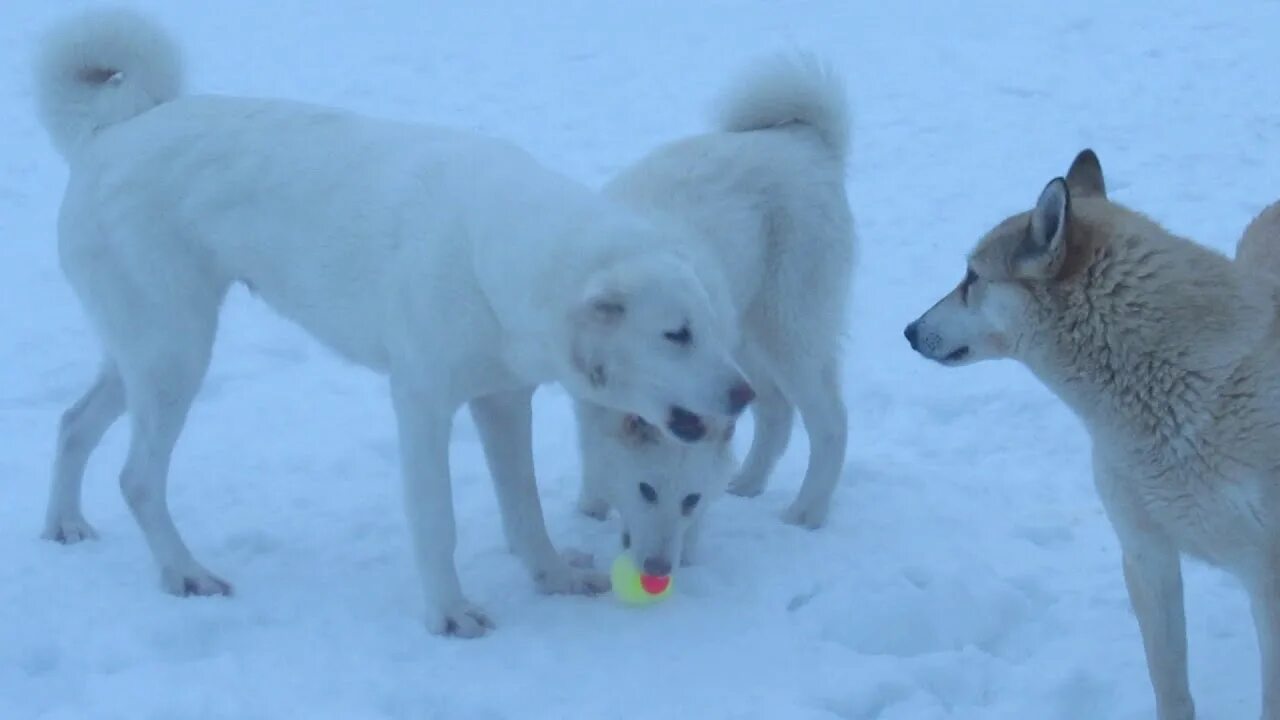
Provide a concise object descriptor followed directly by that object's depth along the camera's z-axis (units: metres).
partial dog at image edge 5.95
